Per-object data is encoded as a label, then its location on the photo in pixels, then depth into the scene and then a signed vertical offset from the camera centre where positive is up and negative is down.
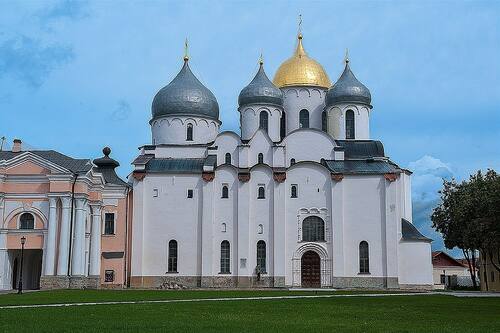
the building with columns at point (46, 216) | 44.22 +4.67
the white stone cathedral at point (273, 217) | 50.28 +5.33
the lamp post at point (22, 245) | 36.53 +2.63
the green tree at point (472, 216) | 46.06 +5.39
